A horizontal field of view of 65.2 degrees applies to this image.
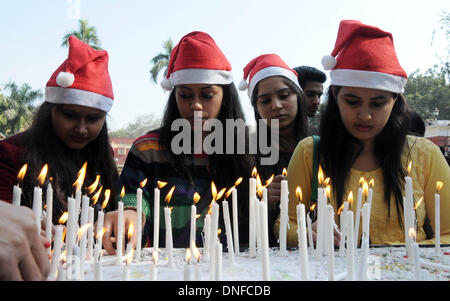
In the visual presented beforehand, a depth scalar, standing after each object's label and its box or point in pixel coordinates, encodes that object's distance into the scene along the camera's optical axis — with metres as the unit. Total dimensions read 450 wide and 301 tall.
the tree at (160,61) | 24.45
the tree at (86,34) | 23.99
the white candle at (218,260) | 1.08
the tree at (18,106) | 34.60
